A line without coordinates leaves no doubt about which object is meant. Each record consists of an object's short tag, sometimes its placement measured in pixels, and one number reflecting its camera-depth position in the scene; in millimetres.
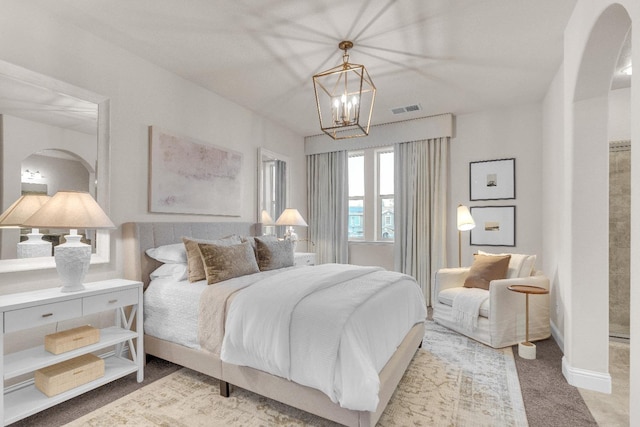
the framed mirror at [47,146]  2260
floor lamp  4246
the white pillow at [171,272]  2793
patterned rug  2029
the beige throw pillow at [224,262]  2674
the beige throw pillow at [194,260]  2764
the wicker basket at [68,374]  2074
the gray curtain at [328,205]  5578
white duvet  1731
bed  1868
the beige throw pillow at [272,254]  3330
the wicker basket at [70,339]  2141
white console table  1920
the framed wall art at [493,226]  4391
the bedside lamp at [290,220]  4660
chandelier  2596
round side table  2908
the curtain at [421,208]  4770
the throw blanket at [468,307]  3312
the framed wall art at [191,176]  3250
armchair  3158
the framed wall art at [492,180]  4402
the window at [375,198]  5422
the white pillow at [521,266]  3553
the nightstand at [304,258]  4348
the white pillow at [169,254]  2861
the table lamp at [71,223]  2162
